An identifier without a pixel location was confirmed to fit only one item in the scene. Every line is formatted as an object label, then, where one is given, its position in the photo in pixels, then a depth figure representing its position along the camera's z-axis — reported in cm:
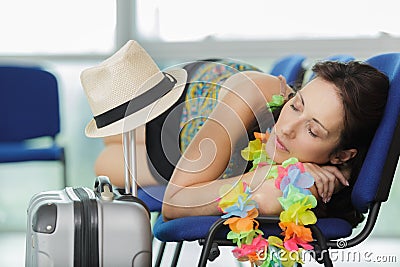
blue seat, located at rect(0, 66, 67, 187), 370
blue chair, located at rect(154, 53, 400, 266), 216
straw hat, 216
